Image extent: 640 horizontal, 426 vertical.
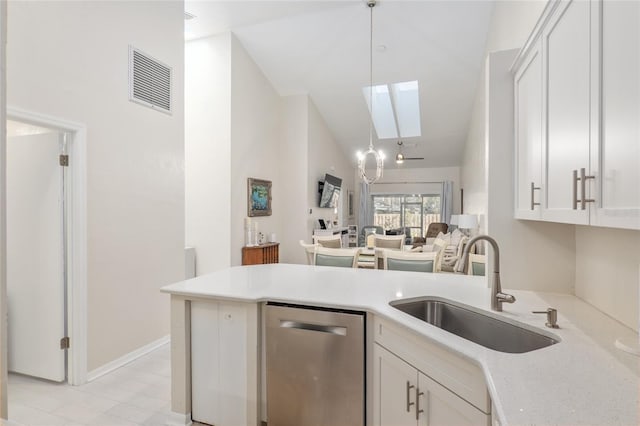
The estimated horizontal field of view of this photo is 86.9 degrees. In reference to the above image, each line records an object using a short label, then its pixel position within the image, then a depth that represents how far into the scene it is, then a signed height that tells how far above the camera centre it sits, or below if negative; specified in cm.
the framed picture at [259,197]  552 +23
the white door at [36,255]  262 -36
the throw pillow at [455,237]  613 -50
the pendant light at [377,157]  438 +68
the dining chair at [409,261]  297 -45
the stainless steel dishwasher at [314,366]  172 -82
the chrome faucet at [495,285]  159 -35
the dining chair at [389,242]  510 -47
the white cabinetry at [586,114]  88 +32
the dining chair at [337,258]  338 -48
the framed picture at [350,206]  1025 +15
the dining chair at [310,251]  468 -57
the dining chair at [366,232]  945 -58
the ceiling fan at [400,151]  874 +160
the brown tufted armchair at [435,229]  905 -48
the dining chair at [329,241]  517 -47
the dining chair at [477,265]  319 -51
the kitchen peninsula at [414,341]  88 -48
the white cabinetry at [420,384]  114 -67
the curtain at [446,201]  1002 +30
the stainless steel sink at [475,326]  143 -55
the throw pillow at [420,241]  828 -74
